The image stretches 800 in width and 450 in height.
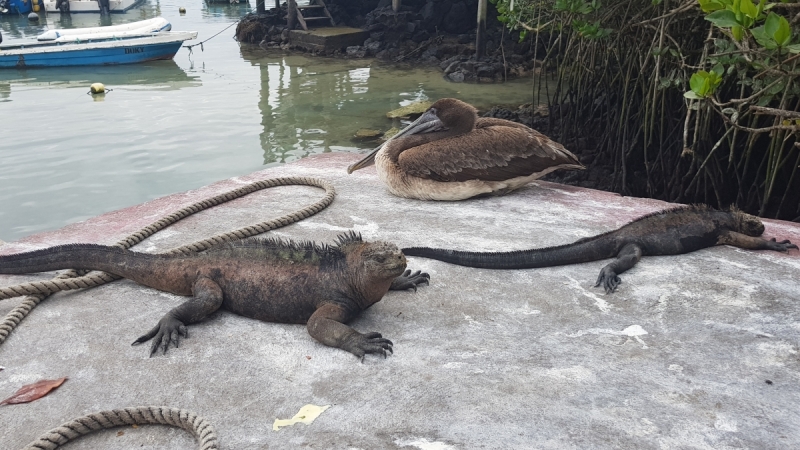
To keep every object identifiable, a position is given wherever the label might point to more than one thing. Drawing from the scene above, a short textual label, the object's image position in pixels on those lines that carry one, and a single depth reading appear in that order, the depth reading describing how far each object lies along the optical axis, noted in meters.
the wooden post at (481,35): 17.31
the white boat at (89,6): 35.38
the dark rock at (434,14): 22.16
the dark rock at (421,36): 21.21
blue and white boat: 18.17
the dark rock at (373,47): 20.52
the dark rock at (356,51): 20.30
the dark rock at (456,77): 16.59
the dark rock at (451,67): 17.28
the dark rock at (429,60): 19.13
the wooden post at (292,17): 22.38
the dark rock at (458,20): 21.97
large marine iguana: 3.30
